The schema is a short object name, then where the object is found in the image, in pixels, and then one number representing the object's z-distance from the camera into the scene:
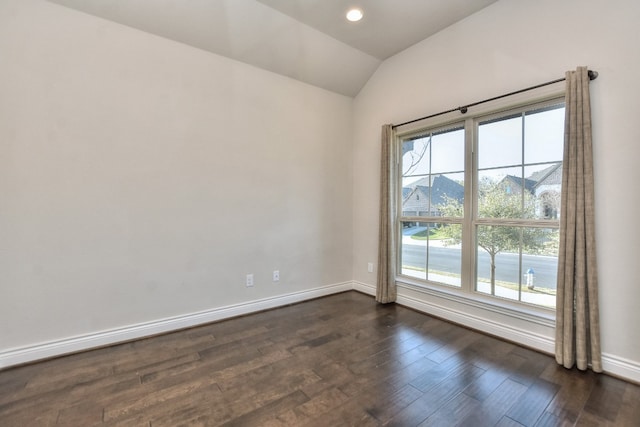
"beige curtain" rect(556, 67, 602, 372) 1.97
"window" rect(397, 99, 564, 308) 2.34
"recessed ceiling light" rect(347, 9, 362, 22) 2.68
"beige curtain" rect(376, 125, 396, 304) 3.37
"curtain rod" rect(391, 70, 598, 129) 2.03
